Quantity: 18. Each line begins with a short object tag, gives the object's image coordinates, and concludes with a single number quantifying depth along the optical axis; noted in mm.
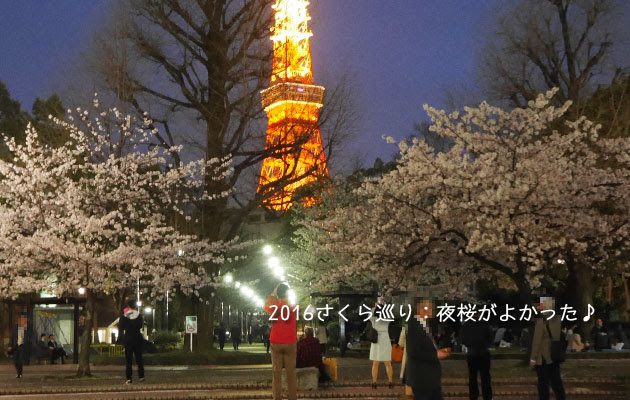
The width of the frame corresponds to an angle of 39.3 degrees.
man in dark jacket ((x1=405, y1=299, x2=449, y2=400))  9305
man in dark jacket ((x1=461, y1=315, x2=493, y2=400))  13695
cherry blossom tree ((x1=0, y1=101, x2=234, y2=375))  21422
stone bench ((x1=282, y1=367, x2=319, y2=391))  16391
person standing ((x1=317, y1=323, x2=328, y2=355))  29903
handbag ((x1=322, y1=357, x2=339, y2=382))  17281
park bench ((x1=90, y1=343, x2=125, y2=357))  39594
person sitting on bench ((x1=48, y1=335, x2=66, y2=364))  33594
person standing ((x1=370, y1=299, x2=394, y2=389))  16859
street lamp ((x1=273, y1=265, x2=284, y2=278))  48759
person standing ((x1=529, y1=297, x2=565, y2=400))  12461
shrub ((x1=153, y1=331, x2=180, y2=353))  43875
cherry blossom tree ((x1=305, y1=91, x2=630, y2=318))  21562
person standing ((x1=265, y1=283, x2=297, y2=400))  12180
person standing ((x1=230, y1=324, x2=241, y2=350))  46469
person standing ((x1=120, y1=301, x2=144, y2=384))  17703
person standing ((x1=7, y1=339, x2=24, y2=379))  23656
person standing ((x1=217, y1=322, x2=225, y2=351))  43938
